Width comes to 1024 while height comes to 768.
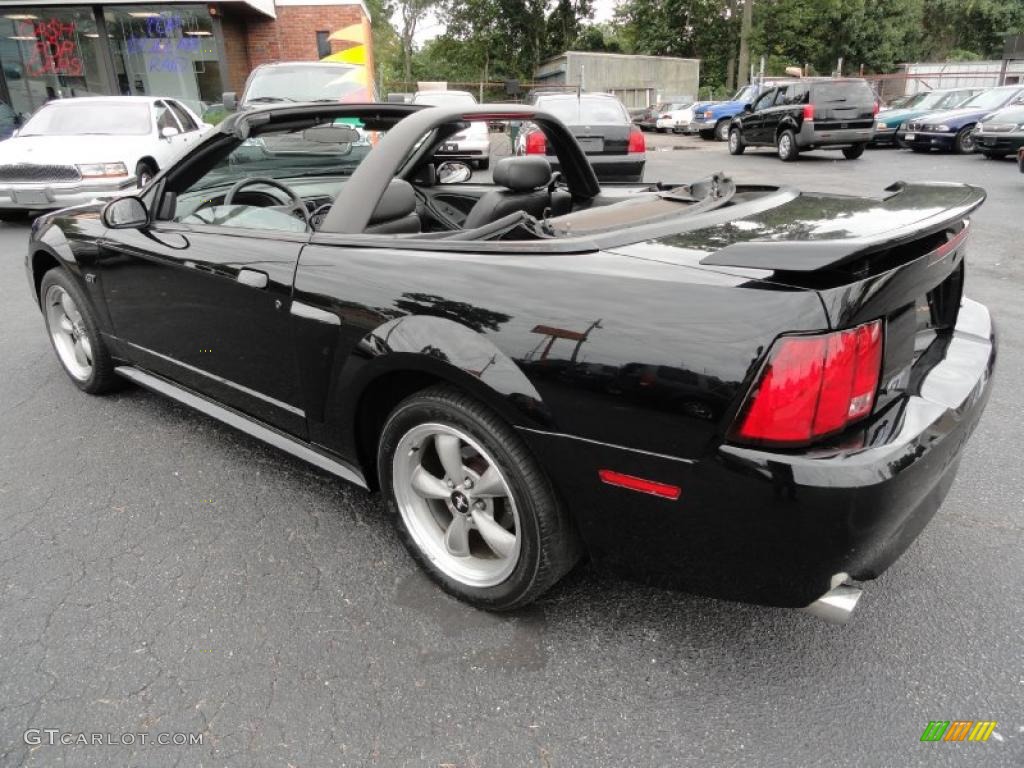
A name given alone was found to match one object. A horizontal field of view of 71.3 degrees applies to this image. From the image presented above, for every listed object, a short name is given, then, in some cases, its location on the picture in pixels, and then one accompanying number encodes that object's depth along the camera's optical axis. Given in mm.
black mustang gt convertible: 1577
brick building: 18297
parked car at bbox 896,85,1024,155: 15758
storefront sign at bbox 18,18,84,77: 18438
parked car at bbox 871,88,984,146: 18156
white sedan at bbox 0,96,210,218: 8586
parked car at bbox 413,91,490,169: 13008
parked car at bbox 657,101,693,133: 26839
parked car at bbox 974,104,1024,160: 13641
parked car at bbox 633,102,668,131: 29327
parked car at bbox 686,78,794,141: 23250
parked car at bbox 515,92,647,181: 9953
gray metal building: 32812
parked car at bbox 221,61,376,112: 10109
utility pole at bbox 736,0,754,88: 35438
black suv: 15406
